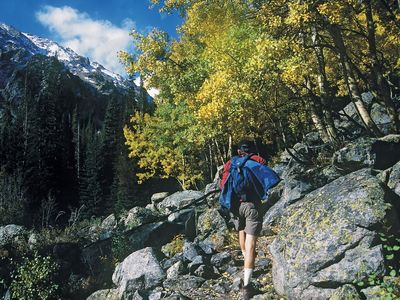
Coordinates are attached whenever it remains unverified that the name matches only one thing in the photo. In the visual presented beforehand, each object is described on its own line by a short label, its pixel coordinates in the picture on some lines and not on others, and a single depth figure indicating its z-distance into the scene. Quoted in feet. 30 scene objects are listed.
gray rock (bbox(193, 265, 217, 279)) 27.25
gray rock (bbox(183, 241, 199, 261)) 30.07
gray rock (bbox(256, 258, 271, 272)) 25.77
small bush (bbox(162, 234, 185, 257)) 35.96
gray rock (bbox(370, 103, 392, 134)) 54.85
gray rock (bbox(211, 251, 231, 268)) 28.66
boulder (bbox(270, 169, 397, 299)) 19.03
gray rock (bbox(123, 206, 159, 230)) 45.63
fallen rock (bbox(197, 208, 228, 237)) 36.50
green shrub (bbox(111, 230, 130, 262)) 39.17
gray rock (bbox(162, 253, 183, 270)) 29.96
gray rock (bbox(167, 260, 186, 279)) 27.89
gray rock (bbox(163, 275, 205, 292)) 25.98
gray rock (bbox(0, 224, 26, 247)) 41.43
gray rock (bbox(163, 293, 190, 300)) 22.94
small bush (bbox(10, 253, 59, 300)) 30.01
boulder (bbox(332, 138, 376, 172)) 31.58
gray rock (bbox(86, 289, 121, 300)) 26.92
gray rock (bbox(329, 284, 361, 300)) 17.81
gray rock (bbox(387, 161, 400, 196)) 22.91
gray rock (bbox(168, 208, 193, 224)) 42.50
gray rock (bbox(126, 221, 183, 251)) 40.47
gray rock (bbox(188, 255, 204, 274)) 28.22
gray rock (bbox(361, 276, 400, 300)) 17.30
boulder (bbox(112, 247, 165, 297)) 27.07
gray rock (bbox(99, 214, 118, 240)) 42.15
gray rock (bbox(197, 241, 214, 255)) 31.19
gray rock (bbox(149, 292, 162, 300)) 24.44
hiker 21.77
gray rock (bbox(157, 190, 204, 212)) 51.90
